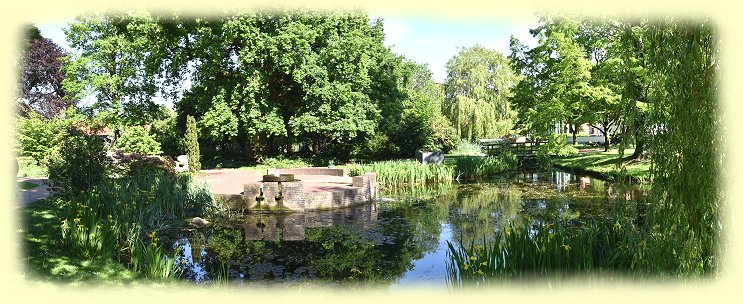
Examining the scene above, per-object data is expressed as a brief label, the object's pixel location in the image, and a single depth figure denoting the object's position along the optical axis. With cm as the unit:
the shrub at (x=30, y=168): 1941
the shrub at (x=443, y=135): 3173
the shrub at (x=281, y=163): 2628
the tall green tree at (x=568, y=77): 2075
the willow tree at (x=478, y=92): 3581
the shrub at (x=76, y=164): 955
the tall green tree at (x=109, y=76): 2822
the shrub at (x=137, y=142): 2675
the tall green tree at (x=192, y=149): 2197
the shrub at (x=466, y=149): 3275
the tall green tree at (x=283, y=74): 2419
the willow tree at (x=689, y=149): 445
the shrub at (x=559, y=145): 2153
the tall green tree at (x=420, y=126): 2953
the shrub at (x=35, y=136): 2330
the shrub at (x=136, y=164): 1302
